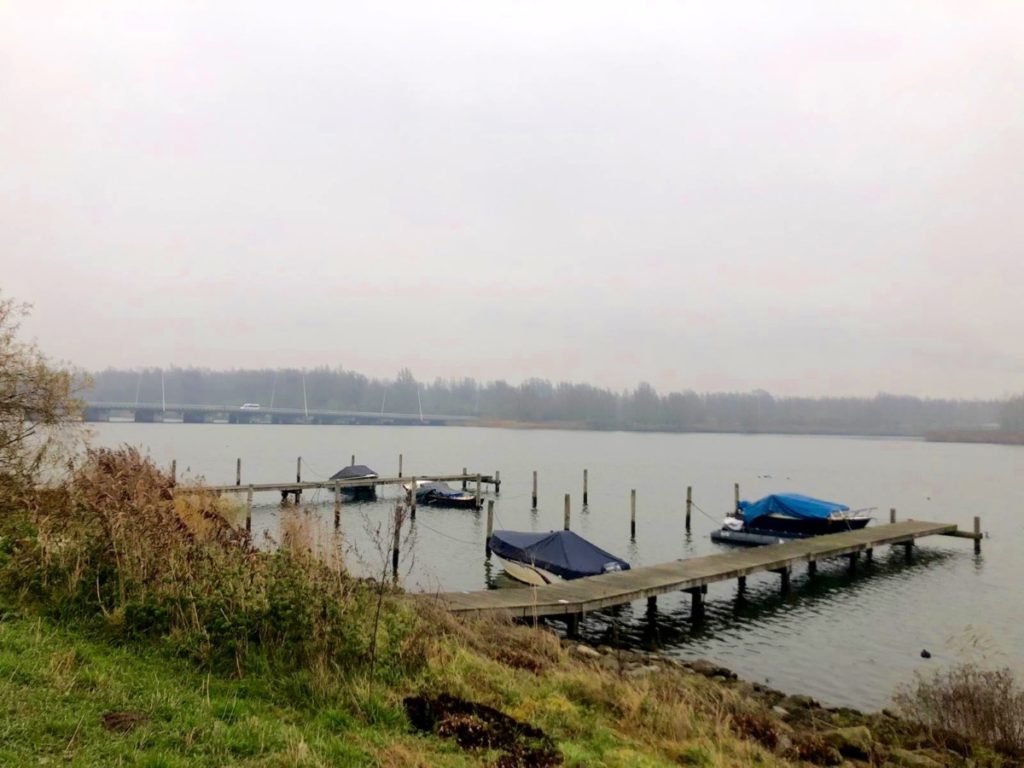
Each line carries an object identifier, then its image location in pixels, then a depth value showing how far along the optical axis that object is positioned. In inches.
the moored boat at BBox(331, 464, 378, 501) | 1875.0
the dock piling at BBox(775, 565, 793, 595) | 978.1
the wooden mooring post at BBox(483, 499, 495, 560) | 1129.7
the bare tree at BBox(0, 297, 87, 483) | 550.9
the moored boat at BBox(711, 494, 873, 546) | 1328.7
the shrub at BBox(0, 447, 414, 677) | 289.4
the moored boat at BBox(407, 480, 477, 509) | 1780.3
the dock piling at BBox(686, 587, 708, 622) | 823.1
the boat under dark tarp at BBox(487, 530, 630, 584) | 840.3
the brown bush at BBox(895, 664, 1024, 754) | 447.2
